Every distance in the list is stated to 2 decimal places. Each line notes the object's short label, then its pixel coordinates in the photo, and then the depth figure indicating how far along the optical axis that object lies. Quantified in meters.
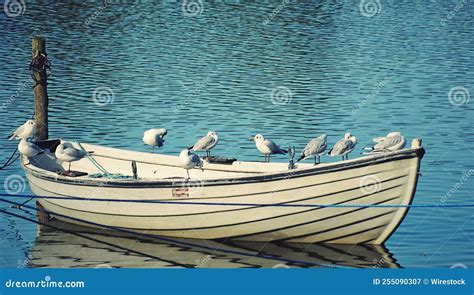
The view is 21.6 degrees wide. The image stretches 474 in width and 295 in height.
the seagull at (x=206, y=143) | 26.59
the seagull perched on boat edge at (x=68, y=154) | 26.39
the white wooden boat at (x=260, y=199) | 23.09
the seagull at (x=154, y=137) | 27.78
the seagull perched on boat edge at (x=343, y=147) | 24.73
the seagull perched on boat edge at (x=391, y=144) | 24.00
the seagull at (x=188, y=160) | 24.91
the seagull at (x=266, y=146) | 26.22
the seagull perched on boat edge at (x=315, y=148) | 24.91
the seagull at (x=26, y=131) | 28.14
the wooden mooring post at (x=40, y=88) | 29.06
